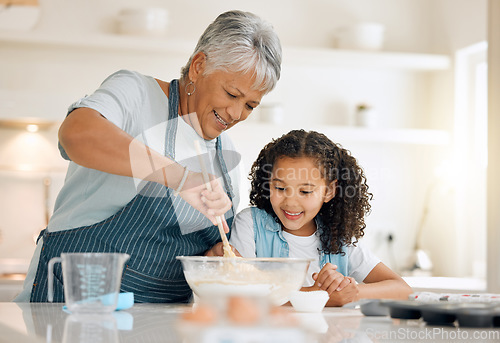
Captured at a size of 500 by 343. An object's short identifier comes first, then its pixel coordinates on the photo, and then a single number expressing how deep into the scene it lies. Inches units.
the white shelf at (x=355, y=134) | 137.9
